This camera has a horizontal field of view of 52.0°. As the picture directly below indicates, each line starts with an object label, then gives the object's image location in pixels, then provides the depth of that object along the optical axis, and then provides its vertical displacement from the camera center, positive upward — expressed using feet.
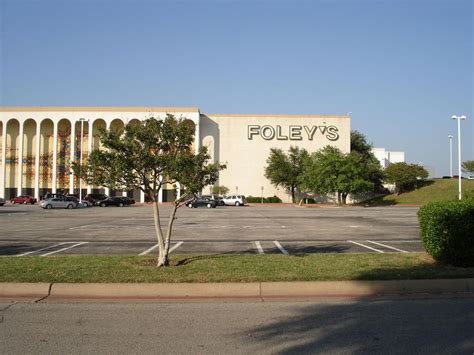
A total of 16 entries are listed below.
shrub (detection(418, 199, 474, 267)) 34.78 -3.23
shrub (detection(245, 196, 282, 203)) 251.76 -5.58
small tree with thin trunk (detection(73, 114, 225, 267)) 32.22 +1.82
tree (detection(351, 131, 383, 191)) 253.47 +17.82
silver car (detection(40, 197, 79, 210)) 168.89 -5.03
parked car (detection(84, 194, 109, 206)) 200.64 -3.95
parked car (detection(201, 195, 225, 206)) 205.09 -5.16
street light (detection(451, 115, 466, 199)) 140.87 +15.36
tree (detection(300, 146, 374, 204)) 208.03 +5.73
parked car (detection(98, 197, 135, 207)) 197.26 -5.46
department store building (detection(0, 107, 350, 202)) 247.09 +25.93
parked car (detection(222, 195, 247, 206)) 217.97 -5.22
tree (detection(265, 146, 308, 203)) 243.60 +10.81
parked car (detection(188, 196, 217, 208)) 188.44 -5.68
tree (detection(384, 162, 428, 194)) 244.83 +7.12
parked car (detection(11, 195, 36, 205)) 223.94 -5.23
